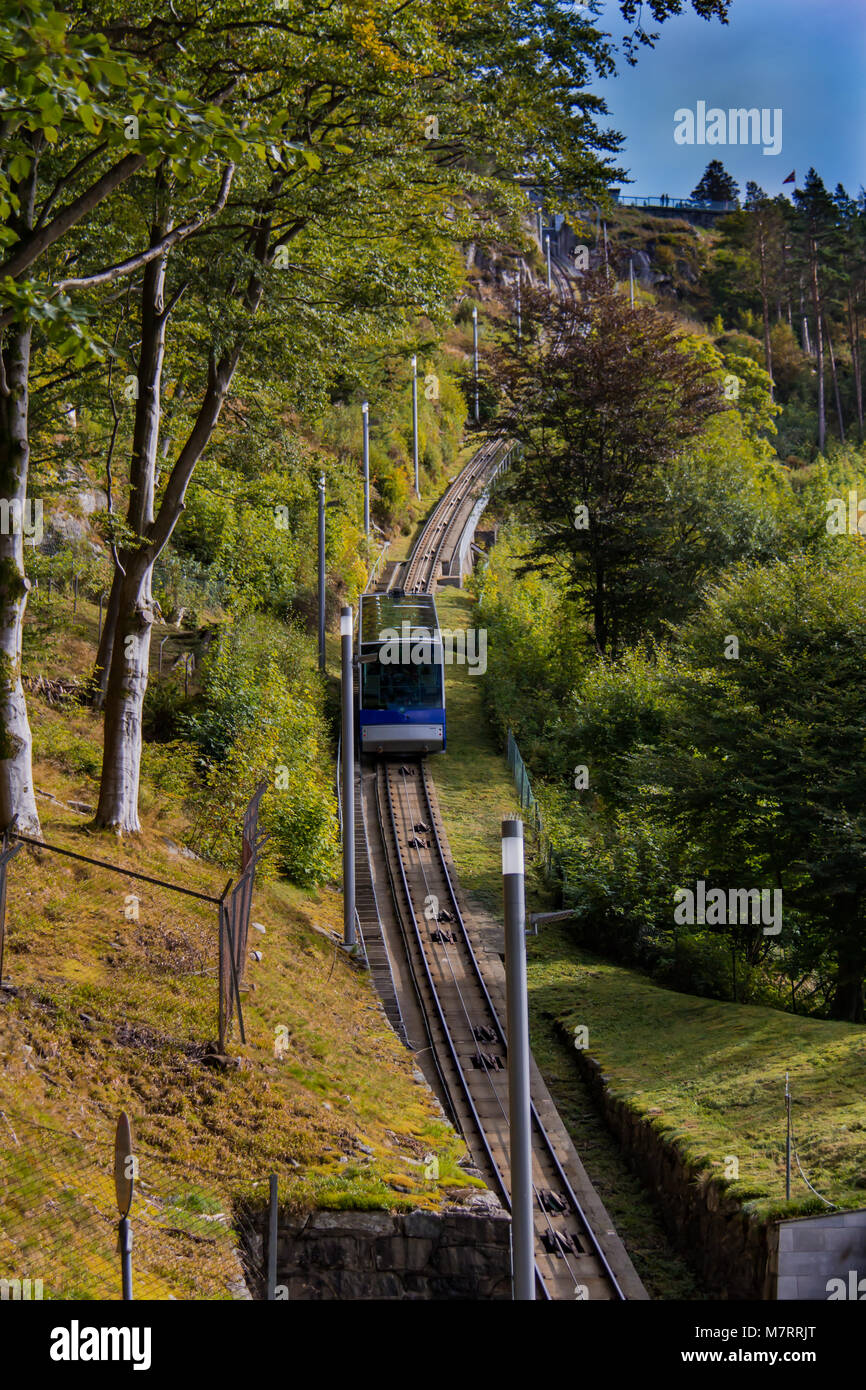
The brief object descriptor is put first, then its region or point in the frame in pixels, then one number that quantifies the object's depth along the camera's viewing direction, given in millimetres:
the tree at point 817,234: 77438
